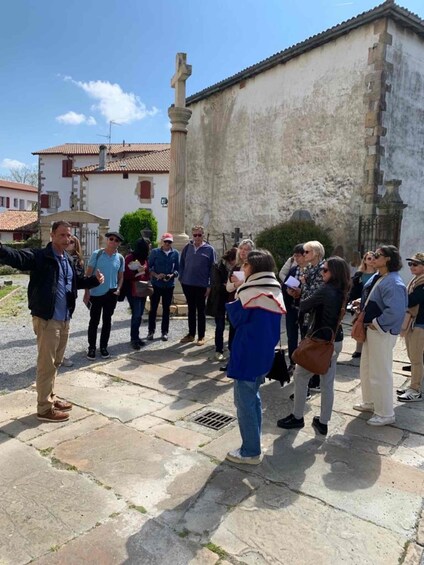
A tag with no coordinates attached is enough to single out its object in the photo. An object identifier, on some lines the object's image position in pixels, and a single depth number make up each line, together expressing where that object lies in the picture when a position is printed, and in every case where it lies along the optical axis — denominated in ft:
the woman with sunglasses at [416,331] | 16.53
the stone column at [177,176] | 29.86
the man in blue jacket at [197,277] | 22.72
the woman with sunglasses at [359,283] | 19.71
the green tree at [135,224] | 95.14
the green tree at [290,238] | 39.06
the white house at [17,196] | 196.92
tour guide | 13.41
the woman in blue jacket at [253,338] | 10.92
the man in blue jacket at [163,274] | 23.32
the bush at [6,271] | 70.18
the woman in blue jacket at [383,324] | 13.80
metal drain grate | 13.83
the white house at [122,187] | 110.52
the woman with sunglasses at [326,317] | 12.70
